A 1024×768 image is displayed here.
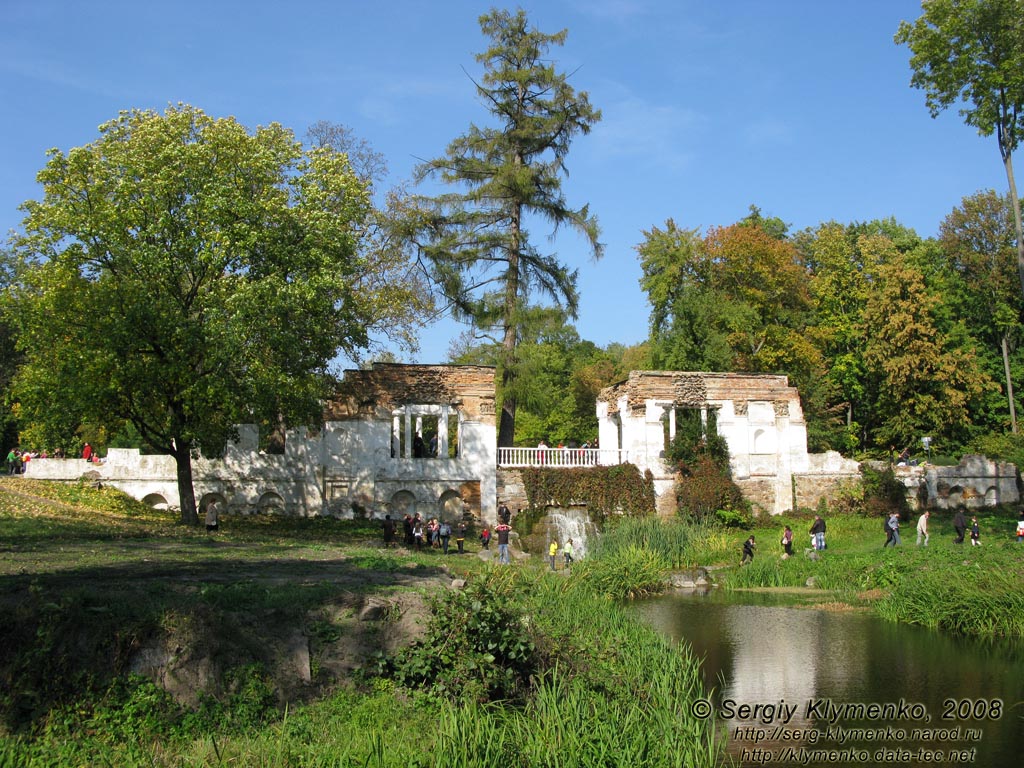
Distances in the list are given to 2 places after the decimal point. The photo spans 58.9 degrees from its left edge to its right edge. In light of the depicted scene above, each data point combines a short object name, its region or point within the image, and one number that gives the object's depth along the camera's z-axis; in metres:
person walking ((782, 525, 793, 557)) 25.62
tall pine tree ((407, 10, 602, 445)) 32.56
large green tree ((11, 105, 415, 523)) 21.64
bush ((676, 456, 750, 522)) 29.88
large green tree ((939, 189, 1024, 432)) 42.34
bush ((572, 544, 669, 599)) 20.08
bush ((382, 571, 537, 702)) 10.16
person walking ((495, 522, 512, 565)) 23.62
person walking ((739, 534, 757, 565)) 24.77
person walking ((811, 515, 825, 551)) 26.27
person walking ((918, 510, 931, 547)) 25.12
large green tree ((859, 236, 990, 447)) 38.22
